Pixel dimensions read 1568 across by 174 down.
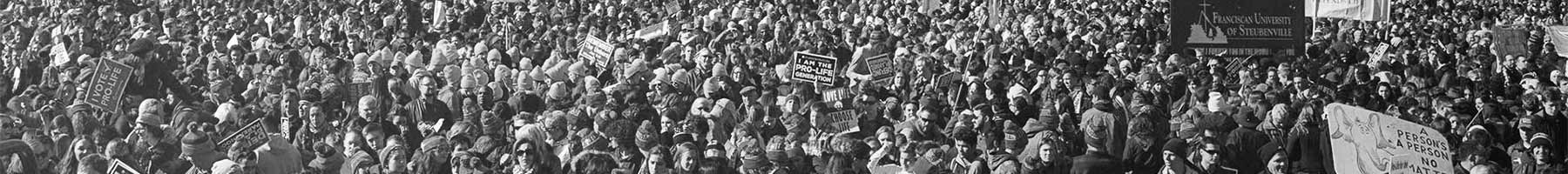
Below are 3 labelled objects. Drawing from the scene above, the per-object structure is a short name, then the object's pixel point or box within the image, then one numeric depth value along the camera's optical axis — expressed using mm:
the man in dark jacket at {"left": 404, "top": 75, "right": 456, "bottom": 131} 11258
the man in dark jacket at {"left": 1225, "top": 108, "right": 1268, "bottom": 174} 10398
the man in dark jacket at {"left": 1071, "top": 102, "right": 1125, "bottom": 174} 10367
